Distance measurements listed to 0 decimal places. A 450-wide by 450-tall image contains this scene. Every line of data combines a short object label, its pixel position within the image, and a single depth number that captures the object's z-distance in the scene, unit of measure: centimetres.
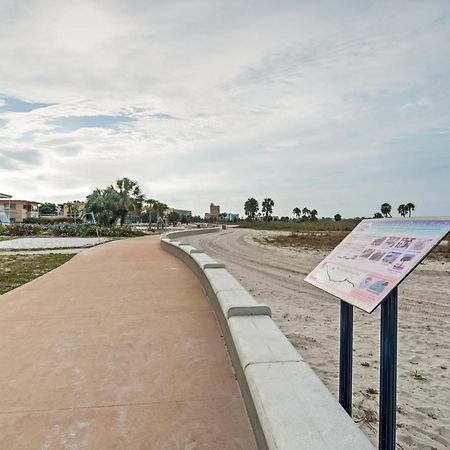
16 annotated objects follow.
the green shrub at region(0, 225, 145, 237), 3412
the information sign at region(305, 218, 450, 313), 228
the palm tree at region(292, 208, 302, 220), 13862
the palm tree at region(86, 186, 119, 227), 4188
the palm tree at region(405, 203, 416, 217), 9769
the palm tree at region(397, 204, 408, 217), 9869
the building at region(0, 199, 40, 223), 8383
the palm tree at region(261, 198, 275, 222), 13288
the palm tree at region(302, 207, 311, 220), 12647
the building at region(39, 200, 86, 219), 9394
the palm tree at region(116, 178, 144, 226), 4309
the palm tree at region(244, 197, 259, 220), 13262
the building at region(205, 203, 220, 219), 18996
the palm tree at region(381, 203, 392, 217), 9712
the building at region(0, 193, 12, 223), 5843
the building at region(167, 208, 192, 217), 10906
